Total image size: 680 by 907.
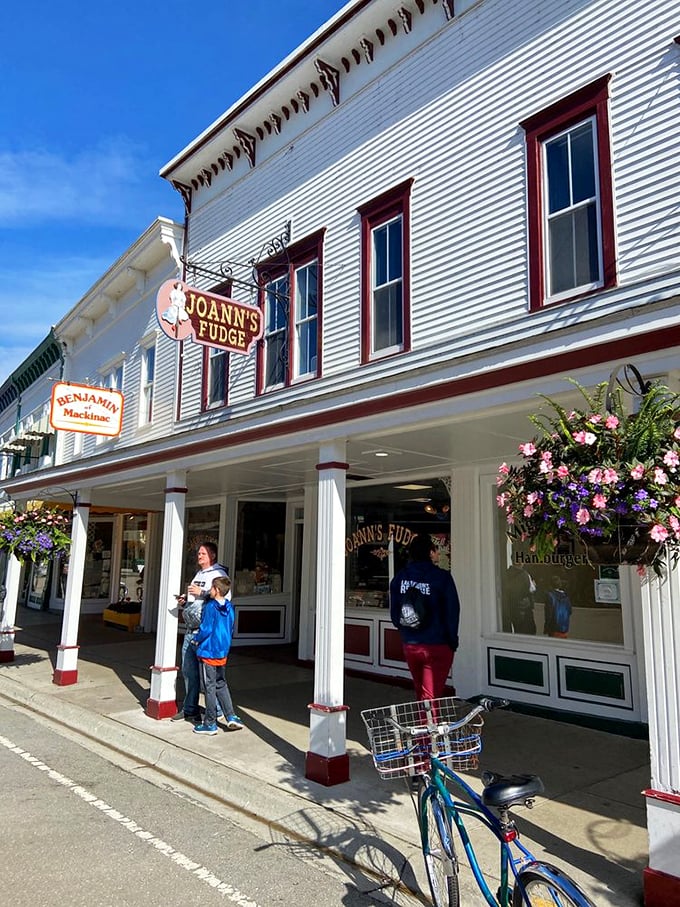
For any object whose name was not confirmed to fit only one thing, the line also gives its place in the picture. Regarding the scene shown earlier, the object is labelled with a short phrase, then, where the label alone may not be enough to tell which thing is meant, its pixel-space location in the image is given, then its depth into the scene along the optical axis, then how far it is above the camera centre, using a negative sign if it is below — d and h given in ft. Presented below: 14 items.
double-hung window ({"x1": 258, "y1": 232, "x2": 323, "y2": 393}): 28.86 +10.13
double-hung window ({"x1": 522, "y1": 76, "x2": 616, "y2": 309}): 18.95 +10.31
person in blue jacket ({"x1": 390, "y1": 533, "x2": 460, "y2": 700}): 19.22 -2.17
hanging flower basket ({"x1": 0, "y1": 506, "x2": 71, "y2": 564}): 36.60 +0.75
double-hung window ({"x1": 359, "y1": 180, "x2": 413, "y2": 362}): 24.71 +10.41
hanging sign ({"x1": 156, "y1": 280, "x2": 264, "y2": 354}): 27.84 +9.67
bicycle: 9.29 -3.89
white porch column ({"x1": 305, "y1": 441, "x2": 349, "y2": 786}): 19.36 -2.36
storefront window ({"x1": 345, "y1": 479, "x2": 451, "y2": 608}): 30.50 +1.19
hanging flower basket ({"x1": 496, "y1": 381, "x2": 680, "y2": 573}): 10.78 +1.13
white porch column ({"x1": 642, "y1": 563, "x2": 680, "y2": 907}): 12.06 -3.14
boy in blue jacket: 24.43 -3.42
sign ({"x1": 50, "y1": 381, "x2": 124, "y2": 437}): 39.91 +8.30
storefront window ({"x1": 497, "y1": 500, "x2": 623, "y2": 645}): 24.11 -1.42
